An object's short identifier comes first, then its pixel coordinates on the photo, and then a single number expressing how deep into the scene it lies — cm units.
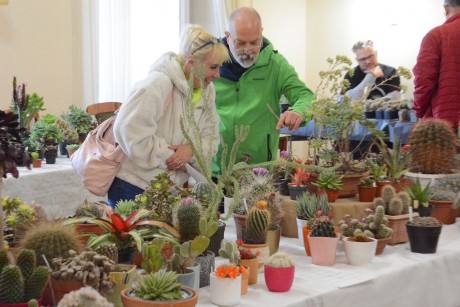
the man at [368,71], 614
